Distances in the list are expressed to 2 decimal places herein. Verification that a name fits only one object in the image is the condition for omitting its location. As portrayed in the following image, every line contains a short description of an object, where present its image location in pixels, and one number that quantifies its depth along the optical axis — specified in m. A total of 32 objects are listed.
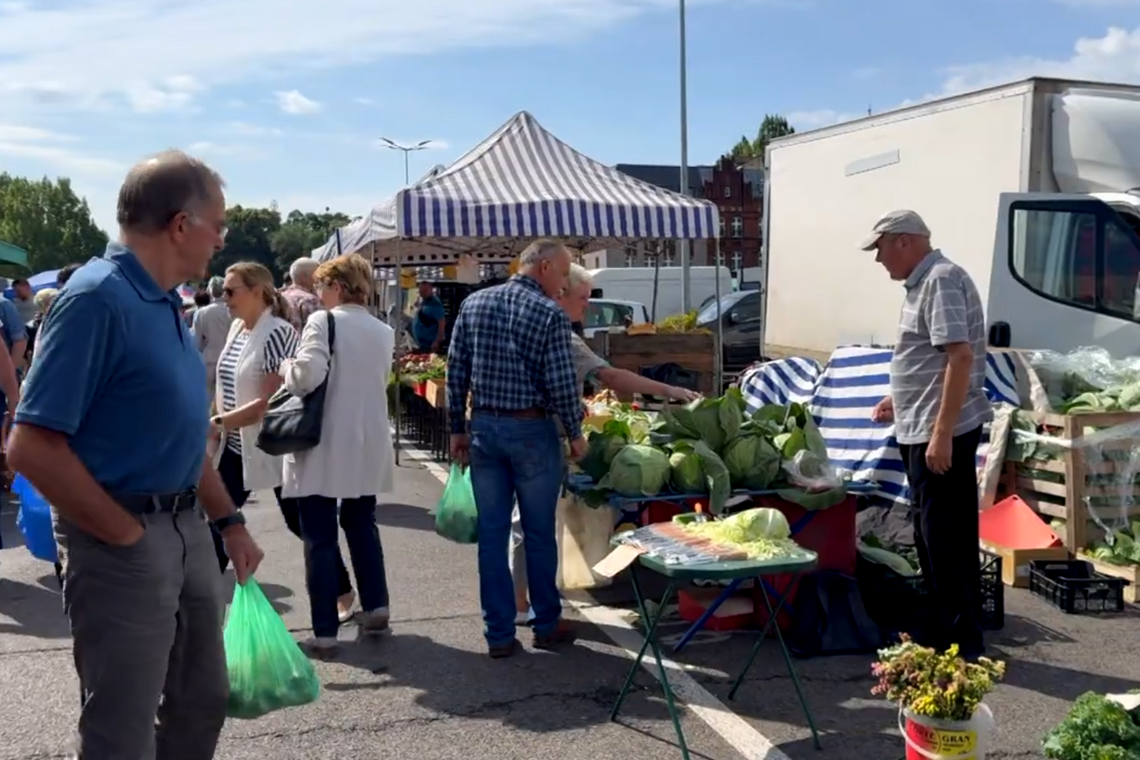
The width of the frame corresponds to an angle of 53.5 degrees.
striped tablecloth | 7.00
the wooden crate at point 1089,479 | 6.56
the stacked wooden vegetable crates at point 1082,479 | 6.28
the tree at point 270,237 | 80.75
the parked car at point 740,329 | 20.47
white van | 24.28
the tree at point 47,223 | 78.56
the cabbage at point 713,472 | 5.40
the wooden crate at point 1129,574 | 6.22
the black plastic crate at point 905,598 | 5.49
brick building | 67.00
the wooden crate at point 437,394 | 11.27
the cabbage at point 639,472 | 5.46
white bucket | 3.40
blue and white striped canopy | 10.33
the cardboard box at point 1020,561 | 6.50
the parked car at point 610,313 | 19.50
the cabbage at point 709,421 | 5.84
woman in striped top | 5.55
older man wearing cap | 4.85
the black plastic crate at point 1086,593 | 6.01
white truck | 8.41
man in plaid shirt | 5.13
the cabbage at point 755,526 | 4.40
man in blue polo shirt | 2.52
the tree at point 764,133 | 78.88
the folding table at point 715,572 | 3.99
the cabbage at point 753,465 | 5.61
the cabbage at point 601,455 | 5.78
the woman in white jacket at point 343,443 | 5.26
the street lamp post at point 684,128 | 25.50
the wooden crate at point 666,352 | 10.94
